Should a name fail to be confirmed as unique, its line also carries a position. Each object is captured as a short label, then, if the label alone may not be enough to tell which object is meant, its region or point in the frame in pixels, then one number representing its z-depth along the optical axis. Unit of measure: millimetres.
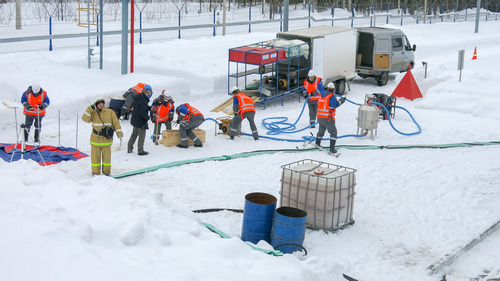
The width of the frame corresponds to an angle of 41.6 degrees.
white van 23922
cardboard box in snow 15164
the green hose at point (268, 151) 13007
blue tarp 13545
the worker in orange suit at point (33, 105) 15227
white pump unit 16375
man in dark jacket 14305
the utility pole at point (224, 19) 30469
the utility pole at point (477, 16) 39012
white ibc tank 10258
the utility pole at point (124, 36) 21125
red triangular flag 21453
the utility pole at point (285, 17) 26223
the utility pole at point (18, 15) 29930
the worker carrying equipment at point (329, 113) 14727
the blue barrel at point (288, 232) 9344
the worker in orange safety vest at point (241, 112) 16000
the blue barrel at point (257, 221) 9656
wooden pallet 19156
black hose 10695
